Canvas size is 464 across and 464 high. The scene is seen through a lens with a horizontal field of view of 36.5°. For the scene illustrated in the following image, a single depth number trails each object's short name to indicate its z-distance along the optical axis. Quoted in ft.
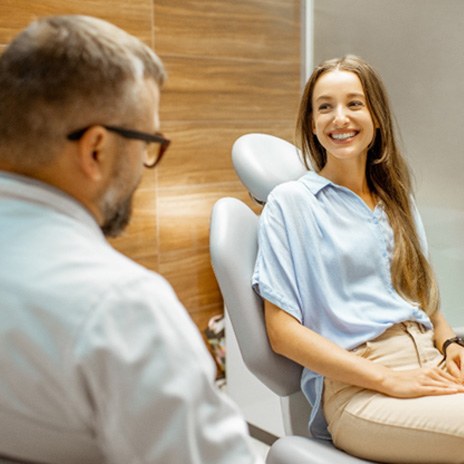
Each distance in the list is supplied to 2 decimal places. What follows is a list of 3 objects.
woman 4.88
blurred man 2.49
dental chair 5.08
